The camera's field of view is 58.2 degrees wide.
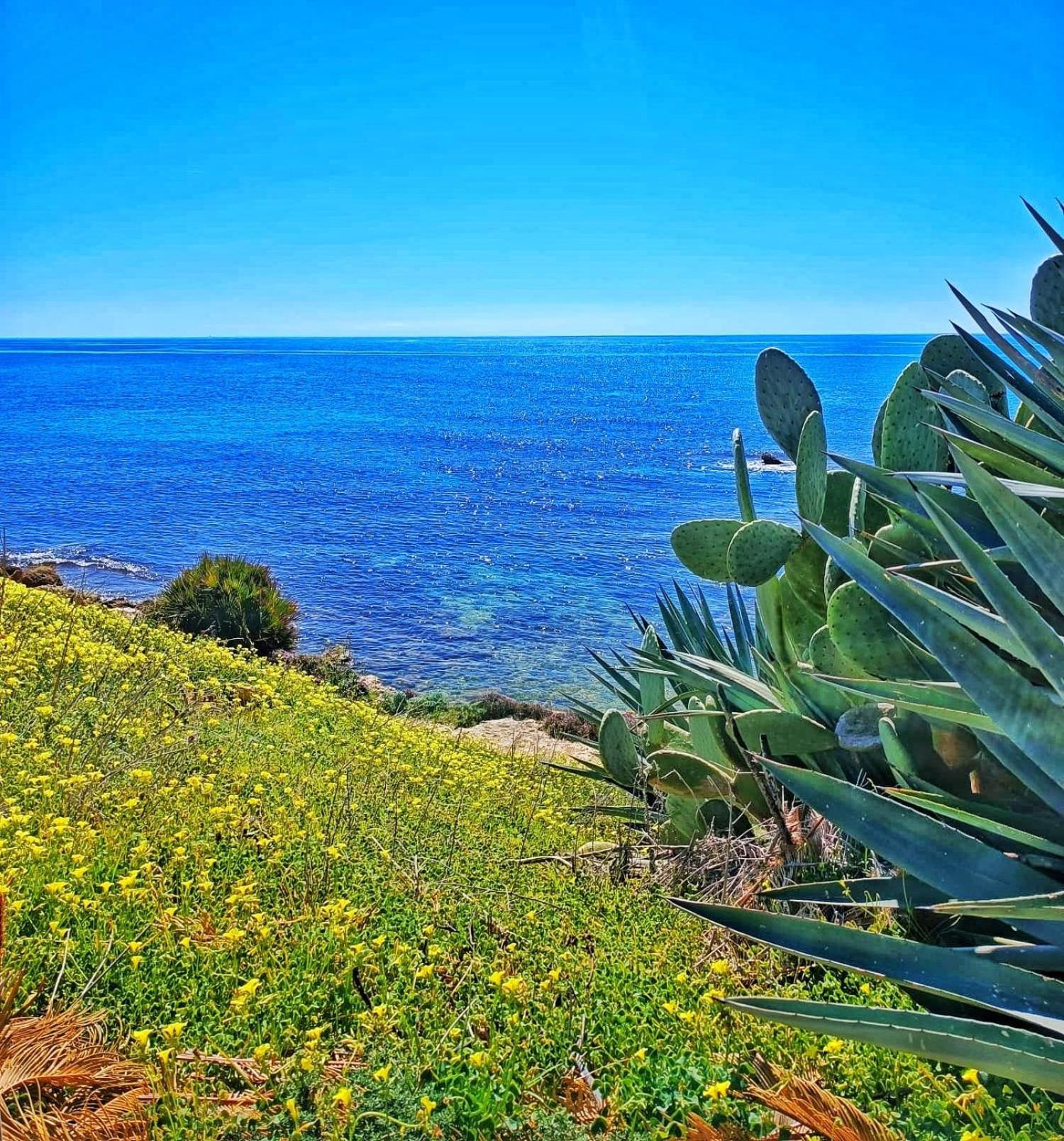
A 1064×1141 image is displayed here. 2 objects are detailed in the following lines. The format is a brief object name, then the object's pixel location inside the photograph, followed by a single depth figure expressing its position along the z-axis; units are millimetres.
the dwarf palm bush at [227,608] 13281
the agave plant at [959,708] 1676
